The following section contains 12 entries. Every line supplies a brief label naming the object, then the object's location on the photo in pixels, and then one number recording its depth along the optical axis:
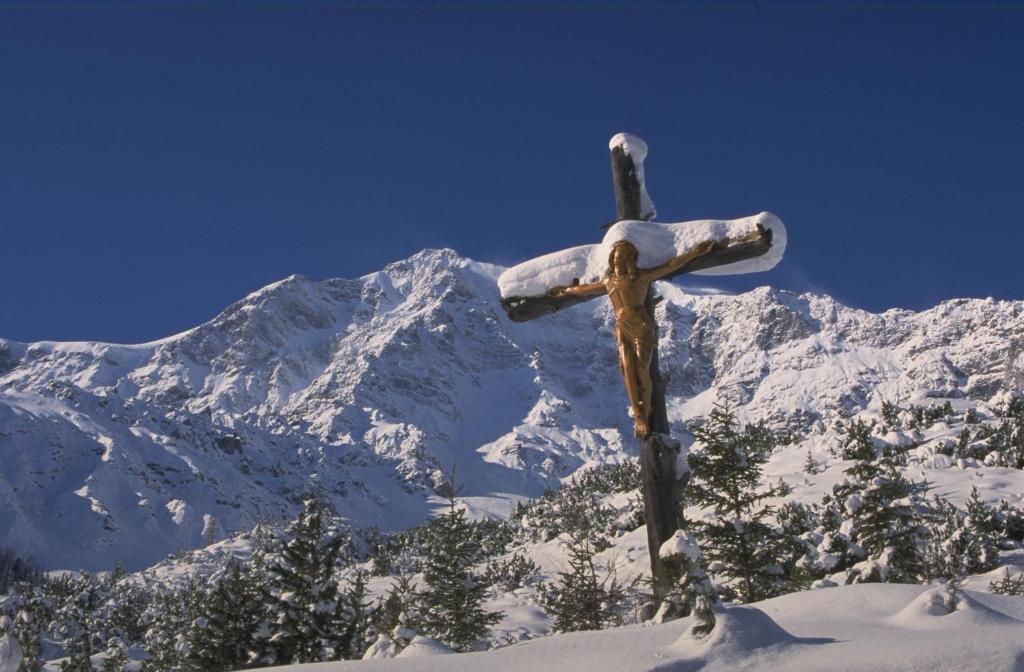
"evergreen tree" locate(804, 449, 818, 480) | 32.78
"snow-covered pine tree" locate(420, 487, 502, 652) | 16.16
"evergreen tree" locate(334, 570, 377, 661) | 13.85
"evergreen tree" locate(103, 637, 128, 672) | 29.09
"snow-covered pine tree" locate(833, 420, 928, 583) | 12.68
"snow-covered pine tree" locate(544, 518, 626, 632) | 9.23
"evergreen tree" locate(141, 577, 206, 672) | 19.45
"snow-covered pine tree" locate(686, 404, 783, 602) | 10.48
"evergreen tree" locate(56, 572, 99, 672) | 28.08
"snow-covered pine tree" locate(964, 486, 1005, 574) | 16.95
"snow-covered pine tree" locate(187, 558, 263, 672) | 15.55
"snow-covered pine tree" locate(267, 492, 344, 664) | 14.21
